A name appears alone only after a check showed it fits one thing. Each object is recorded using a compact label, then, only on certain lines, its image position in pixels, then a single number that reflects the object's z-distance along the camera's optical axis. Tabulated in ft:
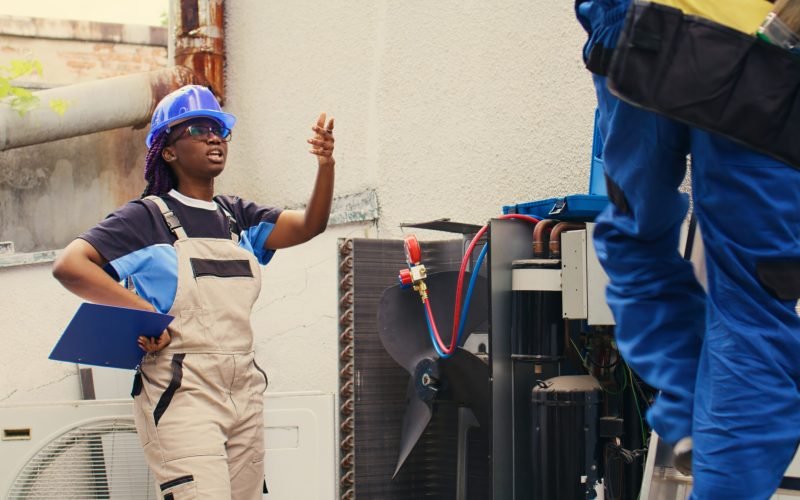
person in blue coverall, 6.31
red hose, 11.07
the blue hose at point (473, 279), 11.18
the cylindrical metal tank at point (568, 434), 10.07
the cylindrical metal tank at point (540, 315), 10.57
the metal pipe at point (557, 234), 10.69
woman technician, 10.37
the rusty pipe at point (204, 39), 23.12
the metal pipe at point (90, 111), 23.62
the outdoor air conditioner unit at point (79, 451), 11.93
